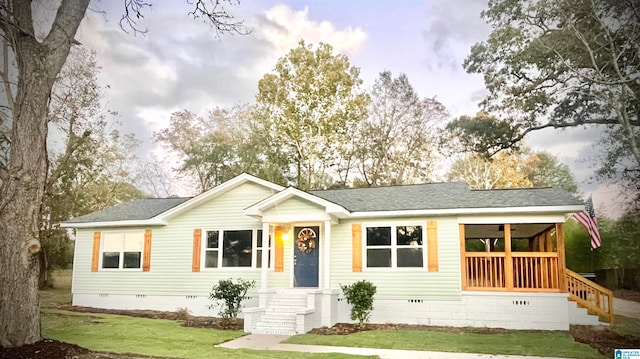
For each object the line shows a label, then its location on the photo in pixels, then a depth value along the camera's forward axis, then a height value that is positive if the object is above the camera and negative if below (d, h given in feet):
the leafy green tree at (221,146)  65.46 +14.72
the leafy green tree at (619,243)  37.06 +1.52
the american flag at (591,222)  29.99 +2.32
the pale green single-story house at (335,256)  30.53 +0.05
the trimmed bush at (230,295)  32.63 -2.57
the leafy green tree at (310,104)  62.59 +19.41
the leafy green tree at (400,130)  66.18 +17.08
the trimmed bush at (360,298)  30.14 -2.47
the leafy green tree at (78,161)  42.60 +10.09
